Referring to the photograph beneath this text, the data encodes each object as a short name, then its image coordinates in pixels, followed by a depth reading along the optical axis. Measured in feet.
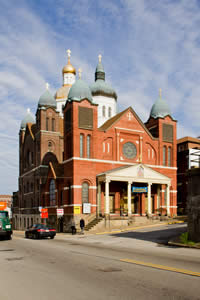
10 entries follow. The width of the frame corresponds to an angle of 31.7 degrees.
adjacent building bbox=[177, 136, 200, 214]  180.34
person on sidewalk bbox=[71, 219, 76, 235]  116.14
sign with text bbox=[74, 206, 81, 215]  129.20
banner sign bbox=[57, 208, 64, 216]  124.47
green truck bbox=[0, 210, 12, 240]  86.63
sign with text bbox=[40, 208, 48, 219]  138.41
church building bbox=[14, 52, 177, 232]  132.87
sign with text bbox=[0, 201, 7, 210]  117.29
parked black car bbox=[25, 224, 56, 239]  92.36
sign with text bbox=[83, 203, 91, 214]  130.31
